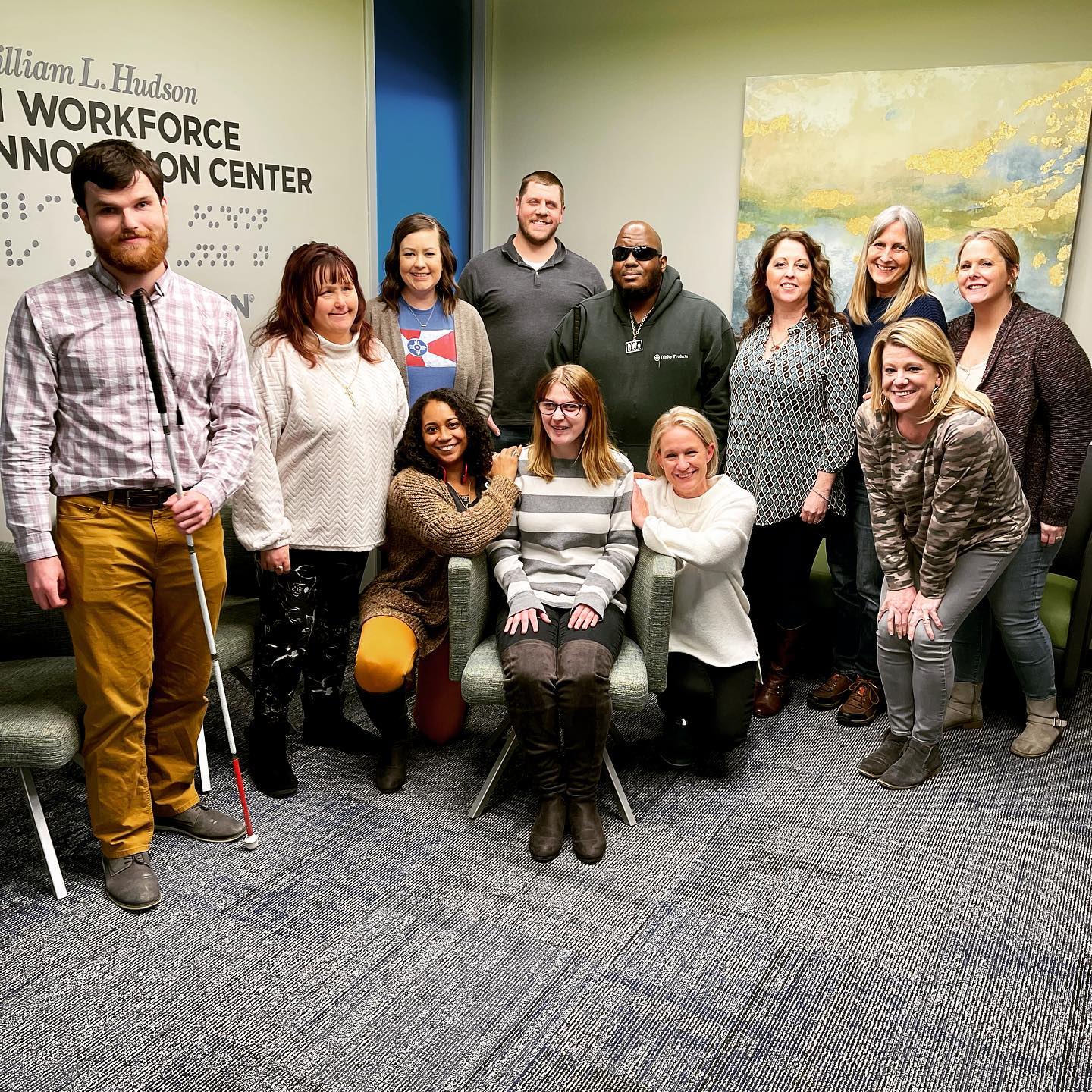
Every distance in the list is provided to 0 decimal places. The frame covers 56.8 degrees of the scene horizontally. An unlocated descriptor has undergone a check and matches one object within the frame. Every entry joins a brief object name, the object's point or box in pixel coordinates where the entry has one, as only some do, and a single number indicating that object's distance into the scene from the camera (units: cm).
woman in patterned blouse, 321
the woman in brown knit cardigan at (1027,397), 295
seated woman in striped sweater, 262
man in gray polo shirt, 372
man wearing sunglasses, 345
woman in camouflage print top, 273
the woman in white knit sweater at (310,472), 273
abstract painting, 409
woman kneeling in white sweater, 295
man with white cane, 219
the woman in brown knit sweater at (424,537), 280
